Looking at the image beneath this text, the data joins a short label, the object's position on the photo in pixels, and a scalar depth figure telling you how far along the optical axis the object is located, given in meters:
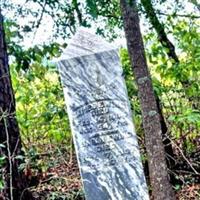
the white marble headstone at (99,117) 3.31
